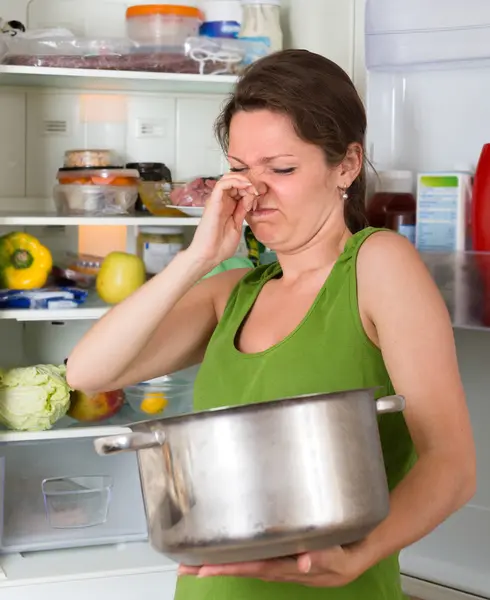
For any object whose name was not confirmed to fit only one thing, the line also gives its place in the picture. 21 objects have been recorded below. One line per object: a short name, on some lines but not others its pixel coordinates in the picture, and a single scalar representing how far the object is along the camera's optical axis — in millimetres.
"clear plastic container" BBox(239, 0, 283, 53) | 2342
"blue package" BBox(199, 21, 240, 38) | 2379
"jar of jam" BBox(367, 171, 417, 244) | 1846
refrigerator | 1820
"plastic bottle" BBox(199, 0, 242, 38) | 2389
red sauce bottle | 1717
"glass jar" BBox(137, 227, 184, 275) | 2404
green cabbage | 2148
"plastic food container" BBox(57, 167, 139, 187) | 2285
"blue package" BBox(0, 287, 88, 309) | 2166
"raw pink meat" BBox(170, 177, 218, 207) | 2260
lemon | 2322
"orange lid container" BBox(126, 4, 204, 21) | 2271
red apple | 2268
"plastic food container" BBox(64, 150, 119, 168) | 2328
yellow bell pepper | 2203
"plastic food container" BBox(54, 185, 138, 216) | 2271
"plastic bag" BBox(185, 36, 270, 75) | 2238
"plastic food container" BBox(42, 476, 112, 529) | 2254
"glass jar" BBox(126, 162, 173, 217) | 2328
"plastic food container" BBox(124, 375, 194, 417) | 2322
